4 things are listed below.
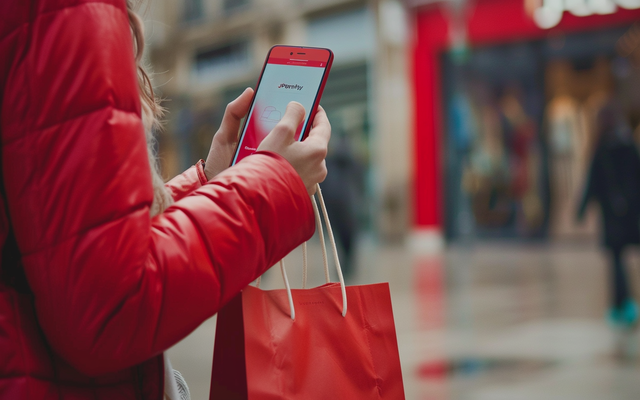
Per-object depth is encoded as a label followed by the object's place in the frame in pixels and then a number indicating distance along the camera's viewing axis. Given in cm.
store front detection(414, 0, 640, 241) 1274
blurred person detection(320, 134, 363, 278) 823
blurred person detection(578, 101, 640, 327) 570
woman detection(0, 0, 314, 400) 81
